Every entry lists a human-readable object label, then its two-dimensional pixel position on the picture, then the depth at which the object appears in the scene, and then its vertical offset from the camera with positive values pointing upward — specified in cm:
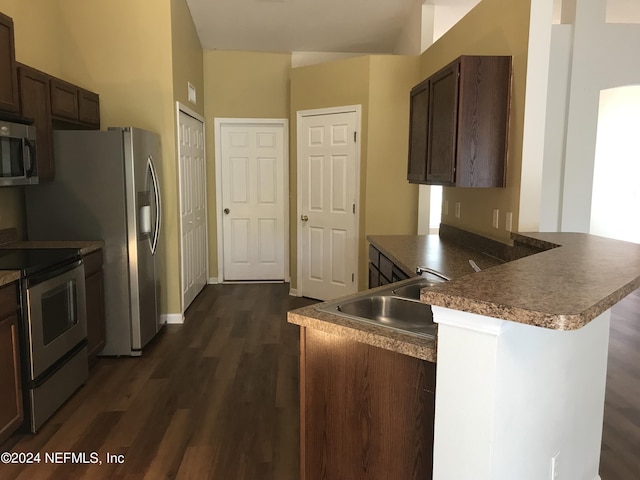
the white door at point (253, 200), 622 -25
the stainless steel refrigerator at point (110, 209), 359 -23
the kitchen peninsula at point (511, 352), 116 -48
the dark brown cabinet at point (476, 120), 284 +37
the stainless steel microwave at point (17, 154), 287 +14
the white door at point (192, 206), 489 -29
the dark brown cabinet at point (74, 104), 353 +58
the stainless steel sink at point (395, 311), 204 -54
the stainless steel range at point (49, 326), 259 -85
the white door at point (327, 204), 517 -24
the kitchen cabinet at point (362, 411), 150 -74
